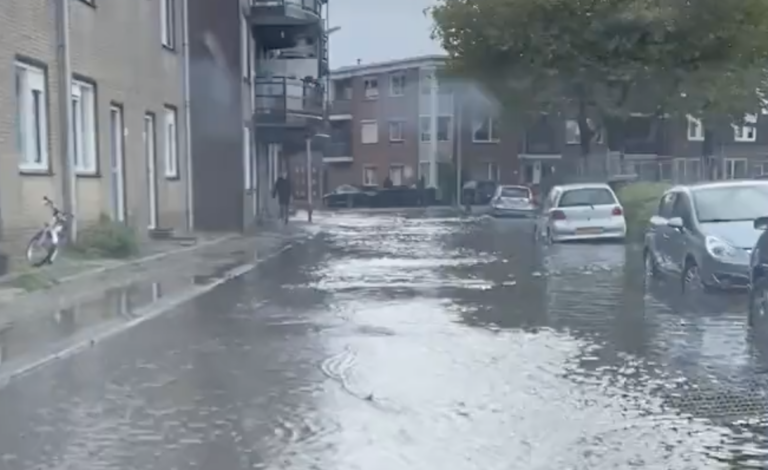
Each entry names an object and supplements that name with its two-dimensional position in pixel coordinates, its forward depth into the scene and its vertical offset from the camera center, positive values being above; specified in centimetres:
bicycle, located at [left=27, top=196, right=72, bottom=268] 1738 -145
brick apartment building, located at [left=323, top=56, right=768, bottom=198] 6925 +24
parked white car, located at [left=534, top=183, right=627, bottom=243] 2719 -164
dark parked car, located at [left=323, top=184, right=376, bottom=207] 6700 -307
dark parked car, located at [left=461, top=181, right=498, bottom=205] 6475 -265
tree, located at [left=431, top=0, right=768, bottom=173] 3794 +308
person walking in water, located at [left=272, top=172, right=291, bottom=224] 4100 -172
